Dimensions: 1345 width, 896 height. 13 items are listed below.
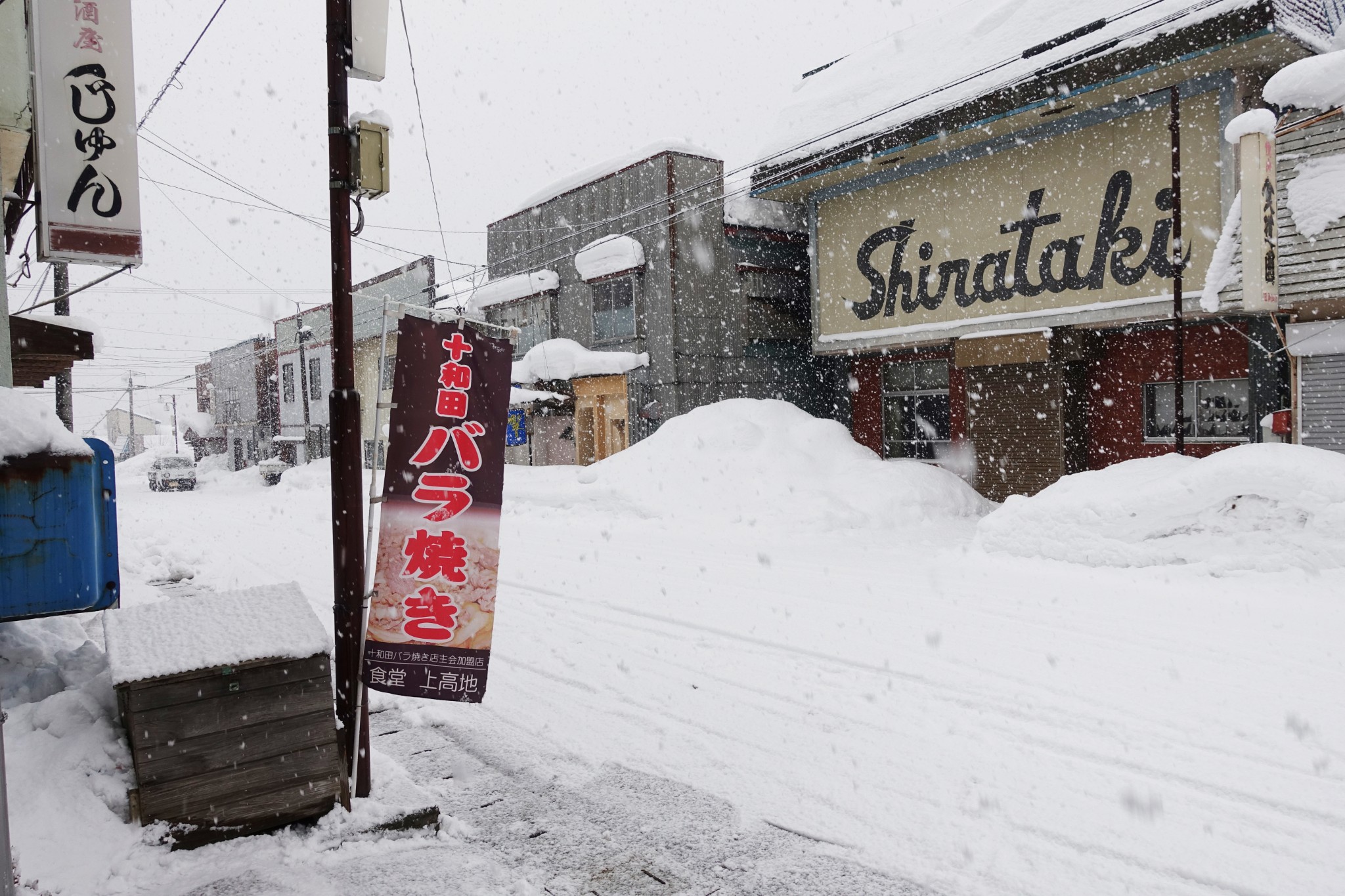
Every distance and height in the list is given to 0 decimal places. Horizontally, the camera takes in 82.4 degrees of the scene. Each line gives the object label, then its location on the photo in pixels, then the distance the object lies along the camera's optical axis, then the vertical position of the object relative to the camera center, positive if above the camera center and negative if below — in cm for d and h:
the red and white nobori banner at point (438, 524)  405 -37
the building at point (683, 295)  2125 +445
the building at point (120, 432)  9269 +390
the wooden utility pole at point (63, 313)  1588 +317
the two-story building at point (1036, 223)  1253 +427
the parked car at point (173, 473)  3638 -52
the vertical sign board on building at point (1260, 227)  1027 +286
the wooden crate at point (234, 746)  353 -138
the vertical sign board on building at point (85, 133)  609 +272
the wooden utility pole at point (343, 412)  401 +24
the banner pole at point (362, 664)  409 -110
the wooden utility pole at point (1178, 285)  1183 +241
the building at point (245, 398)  4812 +417
